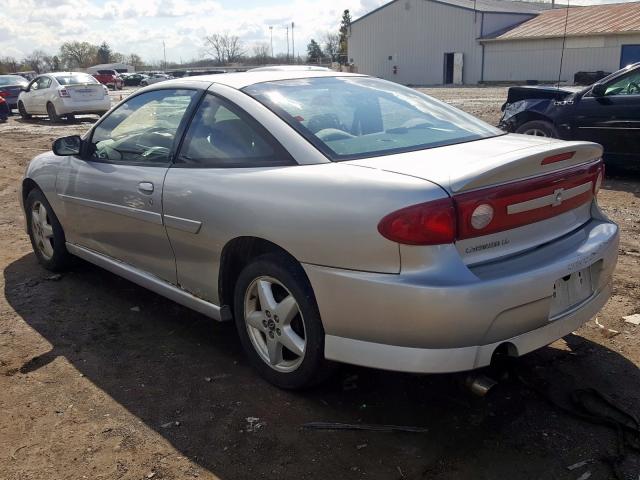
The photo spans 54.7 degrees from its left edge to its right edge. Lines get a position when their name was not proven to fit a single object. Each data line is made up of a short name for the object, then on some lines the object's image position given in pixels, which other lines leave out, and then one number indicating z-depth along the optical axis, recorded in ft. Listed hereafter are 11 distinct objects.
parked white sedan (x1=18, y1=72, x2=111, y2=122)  60.59
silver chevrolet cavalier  8.36
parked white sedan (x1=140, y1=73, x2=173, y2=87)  180.45
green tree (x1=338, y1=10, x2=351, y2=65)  203.10
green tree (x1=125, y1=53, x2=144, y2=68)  362.04
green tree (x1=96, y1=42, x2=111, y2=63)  344.37
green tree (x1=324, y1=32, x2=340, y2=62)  295.81
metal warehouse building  122.21
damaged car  25.88
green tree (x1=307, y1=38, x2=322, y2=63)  315.25
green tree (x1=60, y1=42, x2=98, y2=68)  316.95
